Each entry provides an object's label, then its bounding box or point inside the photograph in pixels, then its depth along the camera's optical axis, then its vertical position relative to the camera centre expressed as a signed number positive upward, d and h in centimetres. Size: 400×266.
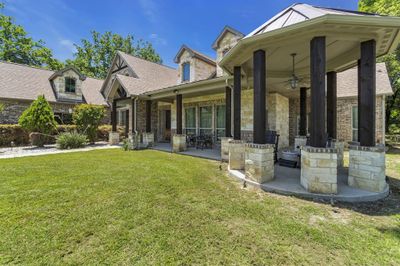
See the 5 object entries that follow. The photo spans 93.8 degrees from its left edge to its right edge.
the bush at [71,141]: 1095 -54
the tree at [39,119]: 1122 +76
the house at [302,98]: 386 +135
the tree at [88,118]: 1247 +93
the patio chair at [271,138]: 698 -23
